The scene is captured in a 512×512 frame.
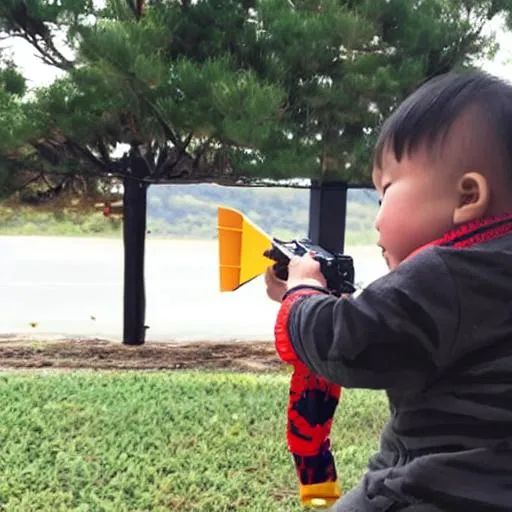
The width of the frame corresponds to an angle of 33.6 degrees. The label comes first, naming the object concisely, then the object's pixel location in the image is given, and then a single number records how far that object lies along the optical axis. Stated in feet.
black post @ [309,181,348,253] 13.74
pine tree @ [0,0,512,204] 11.46
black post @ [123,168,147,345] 14.03
